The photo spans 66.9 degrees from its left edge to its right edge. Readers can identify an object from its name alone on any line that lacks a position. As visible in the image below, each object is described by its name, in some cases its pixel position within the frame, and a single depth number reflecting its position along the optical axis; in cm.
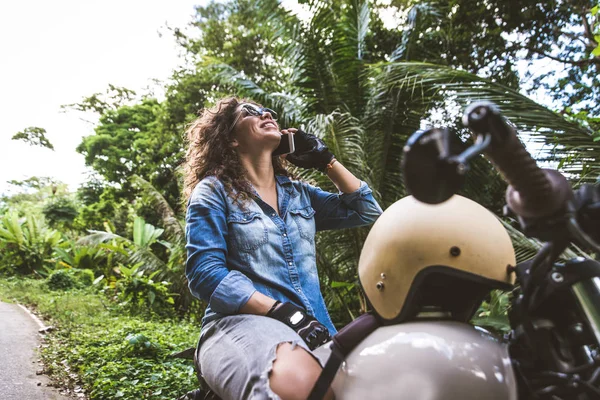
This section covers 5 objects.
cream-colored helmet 90
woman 119
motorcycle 66
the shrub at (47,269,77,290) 1026
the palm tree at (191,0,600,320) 482
